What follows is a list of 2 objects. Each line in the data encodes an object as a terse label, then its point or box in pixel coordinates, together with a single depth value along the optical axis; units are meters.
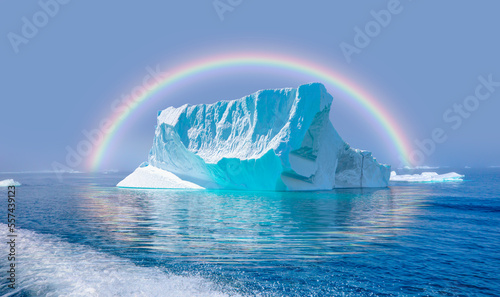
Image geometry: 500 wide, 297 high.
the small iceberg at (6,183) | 36.19
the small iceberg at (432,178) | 47.37
